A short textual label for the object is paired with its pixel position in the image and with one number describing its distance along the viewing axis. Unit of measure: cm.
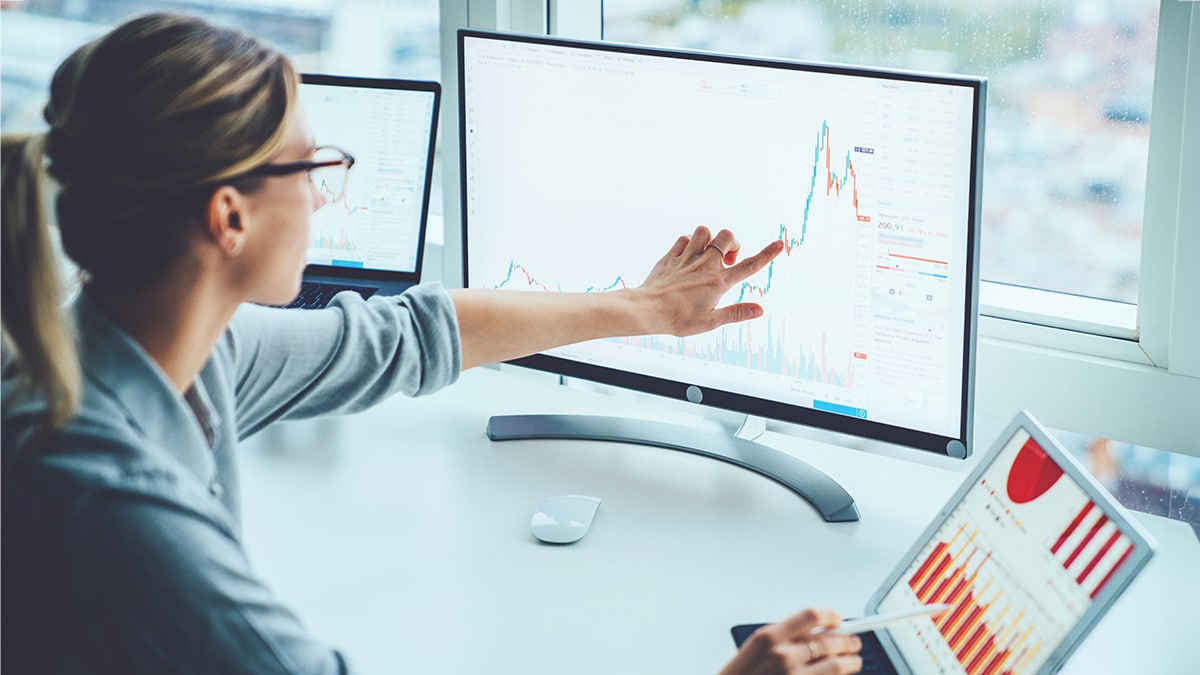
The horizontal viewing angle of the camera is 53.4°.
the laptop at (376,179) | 164
